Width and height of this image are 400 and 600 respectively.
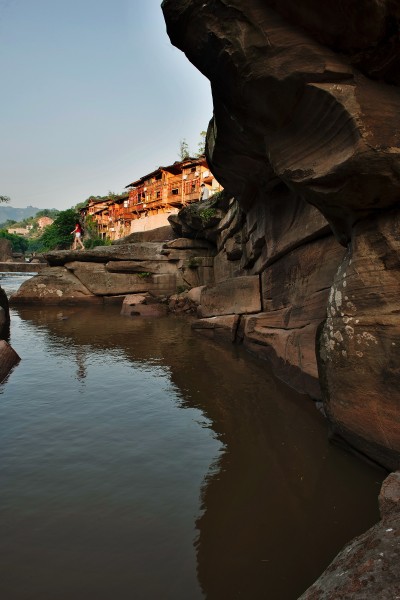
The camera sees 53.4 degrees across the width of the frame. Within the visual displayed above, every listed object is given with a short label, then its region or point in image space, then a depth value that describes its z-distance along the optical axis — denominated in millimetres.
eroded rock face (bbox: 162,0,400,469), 3662
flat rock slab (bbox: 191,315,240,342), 10609
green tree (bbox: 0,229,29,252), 93075
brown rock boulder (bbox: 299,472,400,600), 1850
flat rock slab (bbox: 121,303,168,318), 16797
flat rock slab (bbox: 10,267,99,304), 19453
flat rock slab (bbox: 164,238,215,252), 19906
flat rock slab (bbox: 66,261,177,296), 19891
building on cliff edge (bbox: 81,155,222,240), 41844
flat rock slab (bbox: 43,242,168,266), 20141
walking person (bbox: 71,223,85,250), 23794
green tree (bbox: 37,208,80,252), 68062
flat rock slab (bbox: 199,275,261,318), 10164
